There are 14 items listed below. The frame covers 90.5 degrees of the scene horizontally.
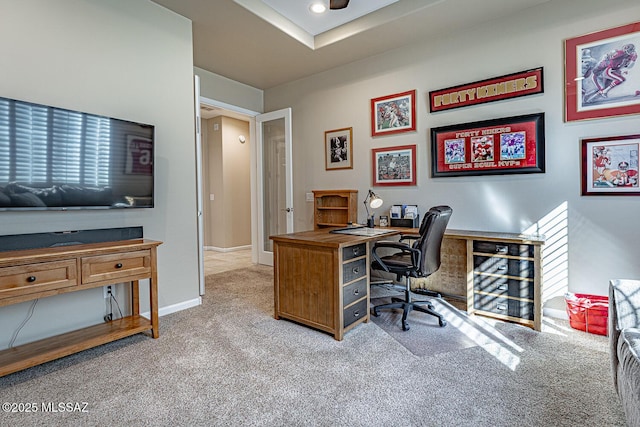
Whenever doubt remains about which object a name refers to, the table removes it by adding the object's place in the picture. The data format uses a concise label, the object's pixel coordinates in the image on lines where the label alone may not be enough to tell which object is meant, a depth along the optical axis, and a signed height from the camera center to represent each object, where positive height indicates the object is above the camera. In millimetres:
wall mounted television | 2027 +390
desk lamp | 3319 +70
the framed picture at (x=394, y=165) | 3727 +533
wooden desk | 2463 -580
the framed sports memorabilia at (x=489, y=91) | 2932 +1172
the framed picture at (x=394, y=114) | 3687 +1149
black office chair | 2576 -441
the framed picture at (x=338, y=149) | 4250 +840
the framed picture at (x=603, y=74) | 2537 +1096
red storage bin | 2492 -856
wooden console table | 1849 -421
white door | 5027 +476
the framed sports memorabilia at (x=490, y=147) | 2941 +608
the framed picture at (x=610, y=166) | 2543 +330
